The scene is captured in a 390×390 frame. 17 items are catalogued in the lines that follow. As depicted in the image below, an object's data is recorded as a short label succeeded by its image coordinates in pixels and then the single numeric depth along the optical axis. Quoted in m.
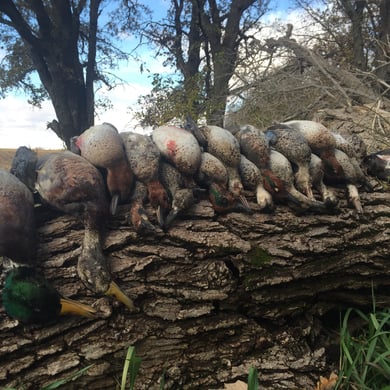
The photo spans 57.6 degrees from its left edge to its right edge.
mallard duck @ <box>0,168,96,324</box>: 0.47
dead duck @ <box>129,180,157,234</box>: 0.54
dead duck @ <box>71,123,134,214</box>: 0.55
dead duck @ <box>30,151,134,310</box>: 0.51
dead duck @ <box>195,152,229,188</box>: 0.61
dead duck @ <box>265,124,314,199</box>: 0.66
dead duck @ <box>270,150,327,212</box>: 0.64
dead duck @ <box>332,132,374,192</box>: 0.71
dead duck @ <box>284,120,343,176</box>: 0.69
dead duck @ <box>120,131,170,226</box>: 0.56
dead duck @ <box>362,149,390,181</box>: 0.75
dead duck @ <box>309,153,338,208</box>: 0.67
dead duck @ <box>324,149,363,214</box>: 0.68
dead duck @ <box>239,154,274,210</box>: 0.64
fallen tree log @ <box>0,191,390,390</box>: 0.50
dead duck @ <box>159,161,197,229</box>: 0.57
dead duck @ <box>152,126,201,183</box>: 0.59
